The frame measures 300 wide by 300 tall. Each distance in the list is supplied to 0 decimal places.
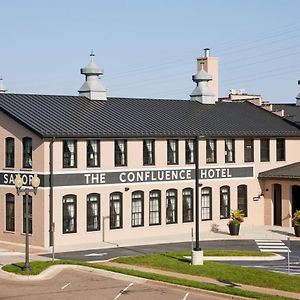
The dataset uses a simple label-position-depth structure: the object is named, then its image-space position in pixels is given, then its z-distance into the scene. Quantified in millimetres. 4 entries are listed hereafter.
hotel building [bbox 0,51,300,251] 41094
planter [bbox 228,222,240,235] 45531
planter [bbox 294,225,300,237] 44966
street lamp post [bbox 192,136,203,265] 32125
